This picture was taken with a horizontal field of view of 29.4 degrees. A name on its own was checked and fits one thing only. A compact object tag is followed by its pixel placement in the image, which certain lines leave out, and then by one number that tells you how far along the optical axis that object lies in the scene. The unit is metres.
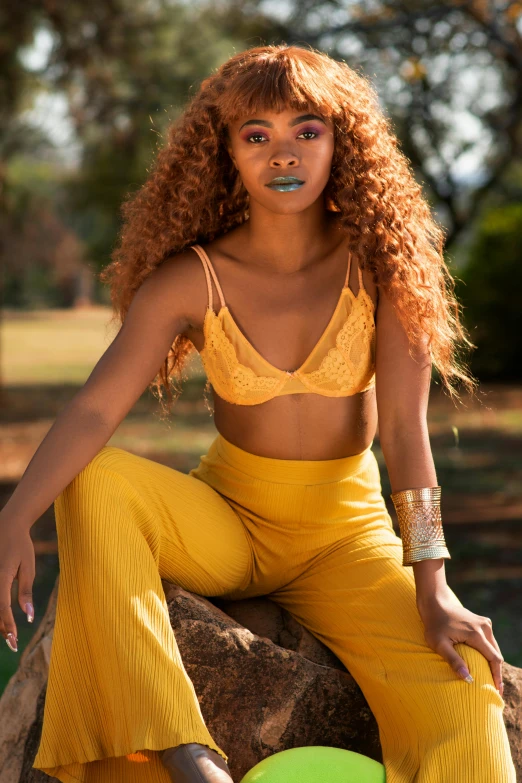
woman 2.29
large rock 2.48
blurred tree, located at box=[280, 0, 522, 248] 6.51
